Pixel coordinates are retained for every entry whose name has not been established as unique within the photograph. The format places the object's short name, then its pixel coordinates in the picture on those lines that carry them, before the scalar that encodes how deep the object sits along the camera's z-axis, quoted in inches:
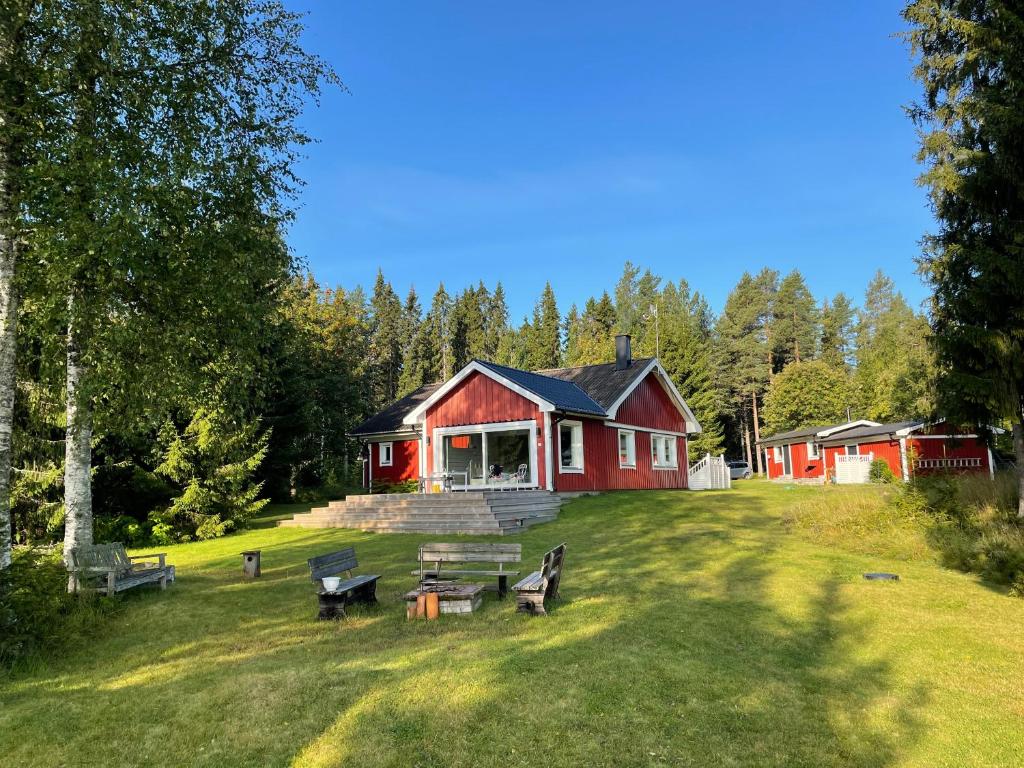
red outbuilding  1115.3
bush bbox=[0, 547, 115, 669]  260.1
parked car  1854.3
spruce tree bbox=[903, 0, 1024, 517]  430.9
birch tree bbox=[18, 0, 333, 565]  302.5
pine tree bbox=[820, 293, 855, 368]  2534.4
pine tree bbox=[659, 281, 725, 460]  1867.6
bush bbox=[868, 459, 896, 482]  1161.5
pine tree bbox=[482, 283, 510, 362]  2608.3
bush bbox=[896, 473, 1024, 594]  369.1
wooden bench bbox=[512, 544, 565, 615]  302.0
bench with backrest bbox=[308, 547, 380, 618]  315.6
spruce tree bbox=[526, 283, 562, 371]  2395.4
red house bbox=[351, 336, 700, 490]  824.9
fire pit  310.3
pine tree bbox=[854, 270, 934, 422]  932.8
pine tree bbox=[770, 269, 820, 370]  2372.0
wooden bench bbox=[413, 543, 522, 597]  345.7
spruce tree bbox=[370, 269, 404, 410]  2304.4
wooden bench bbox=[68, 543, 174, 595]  346.3
